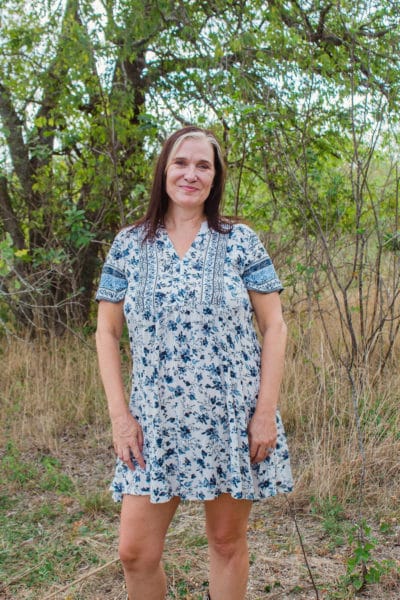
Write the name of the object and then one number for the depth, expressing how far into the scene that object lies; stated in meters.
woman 2.11
